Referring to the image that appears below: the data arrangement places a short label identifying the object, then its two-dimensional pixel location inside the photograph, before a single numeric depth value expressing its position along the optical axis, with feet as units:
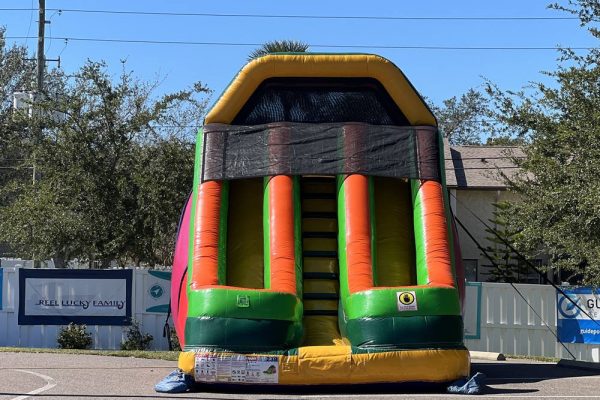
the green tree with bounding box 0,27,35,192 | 119.90
